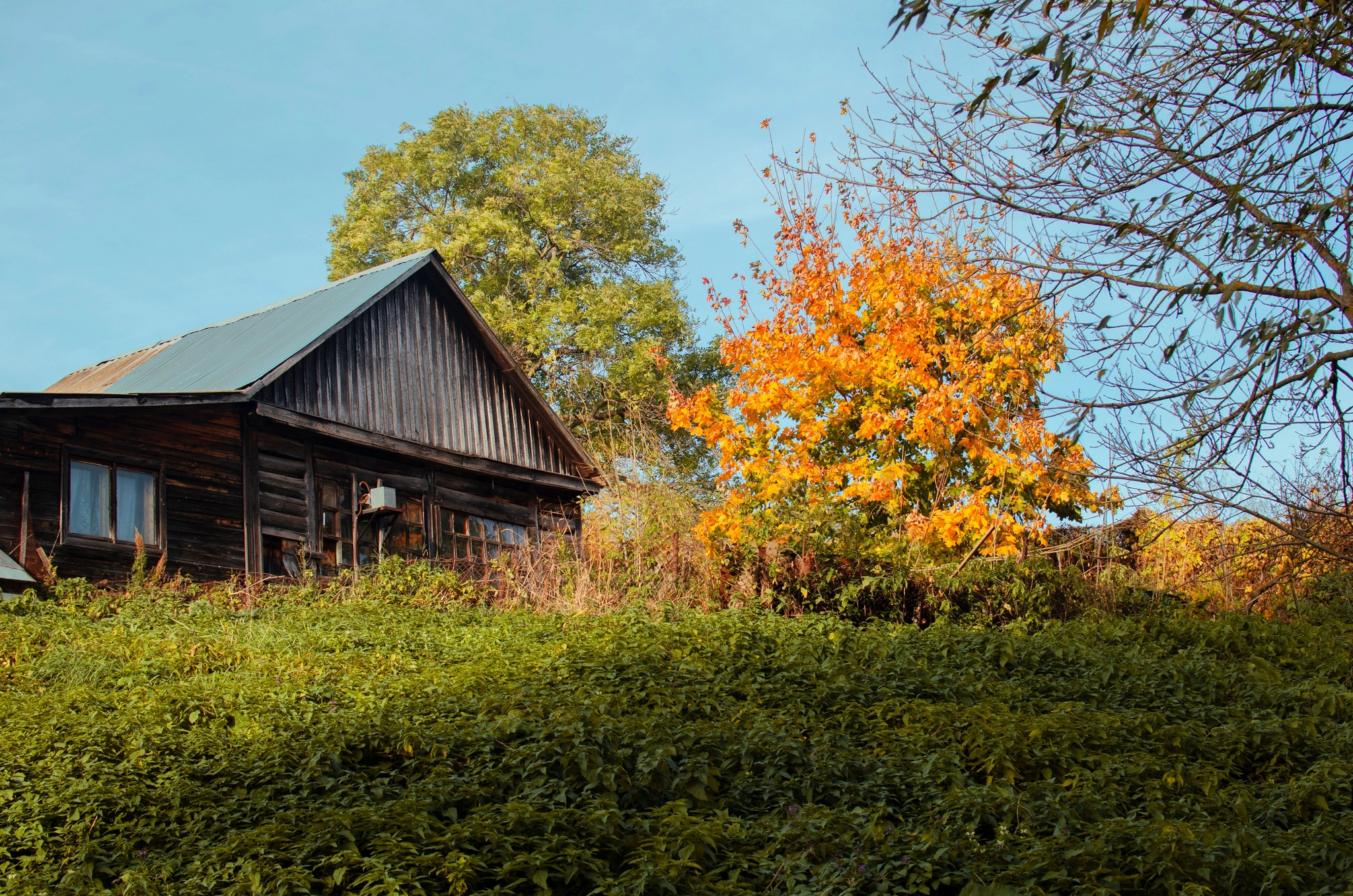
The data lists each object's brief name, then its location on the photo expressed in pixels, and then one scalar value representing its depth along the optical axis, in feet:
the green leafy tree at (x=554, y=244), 92.07
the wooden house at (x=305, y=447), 44.60
